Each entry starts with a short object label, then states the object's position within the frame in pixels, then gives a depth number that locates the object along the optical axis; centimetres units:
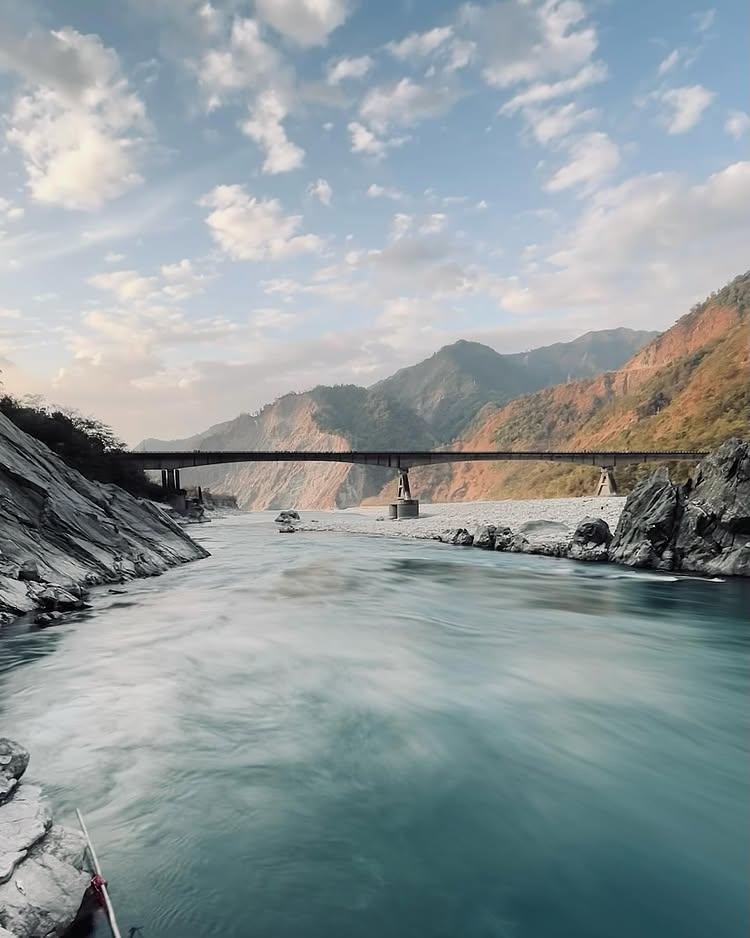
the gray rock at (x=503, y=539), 3484
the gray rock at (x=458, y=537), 3897
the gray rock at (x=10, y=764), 583
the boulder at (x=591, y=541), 2878
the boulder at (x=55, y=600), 1681
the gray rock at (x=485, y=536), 3666
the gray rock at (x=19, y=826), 446
